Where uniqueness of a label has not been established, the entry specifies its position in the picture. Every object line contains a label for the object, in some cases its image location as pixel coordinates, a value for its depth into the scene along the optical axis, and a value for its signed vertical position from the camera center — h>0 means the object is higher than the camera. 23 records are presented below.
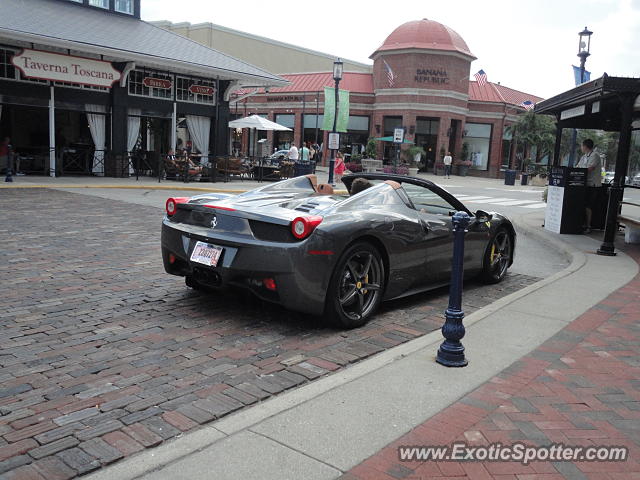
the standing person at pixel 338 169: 28.56 -0.64
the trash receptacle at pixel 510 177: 36.94 -0.68
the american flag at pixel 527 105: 45.31 +4.76
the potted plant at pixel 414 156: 42.64 +0.31
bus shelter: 9.38 +1.21
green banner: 26.59 +2.02
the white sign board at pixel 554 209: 12.28 -0.85
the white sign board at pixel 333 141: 23.67 +0.58
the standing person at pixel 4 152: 19.47 -0.56
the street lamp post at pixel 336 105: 22.77 +1.99
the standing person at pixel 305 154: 30.31 -0.01
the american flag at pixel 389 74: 45.16 +6.46
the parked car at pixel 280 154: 34.97 -0.12
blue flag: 19.31 +3.22
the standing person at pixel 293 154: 28.00 -0.04
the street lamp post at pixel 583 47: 18.02 +3.75
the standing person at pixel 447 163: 40.99 -0.06
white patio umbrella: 28.09 +1.29
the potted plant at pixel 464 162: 46.28 +0.09
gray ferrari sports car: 4.73 -0.76
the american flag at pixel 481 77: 49.41 +7.24
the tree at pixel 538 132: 43.22 +2.63
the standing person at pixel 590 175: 12.12 -0.08
